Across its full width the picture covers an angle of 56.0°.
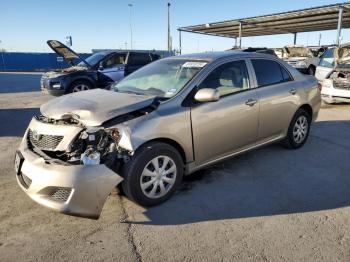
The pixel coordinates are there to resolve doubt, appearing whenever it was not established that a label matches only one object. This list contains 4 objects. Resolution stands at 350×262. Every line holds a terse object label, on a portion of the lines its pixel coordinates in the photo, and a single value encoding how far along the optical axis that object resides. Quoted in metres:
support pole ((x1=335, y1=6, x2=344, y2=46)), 18.62
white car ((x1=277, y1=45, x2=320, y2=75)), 18.28
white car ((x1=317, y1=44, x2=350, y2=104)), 9.50
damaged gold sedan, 3.13
